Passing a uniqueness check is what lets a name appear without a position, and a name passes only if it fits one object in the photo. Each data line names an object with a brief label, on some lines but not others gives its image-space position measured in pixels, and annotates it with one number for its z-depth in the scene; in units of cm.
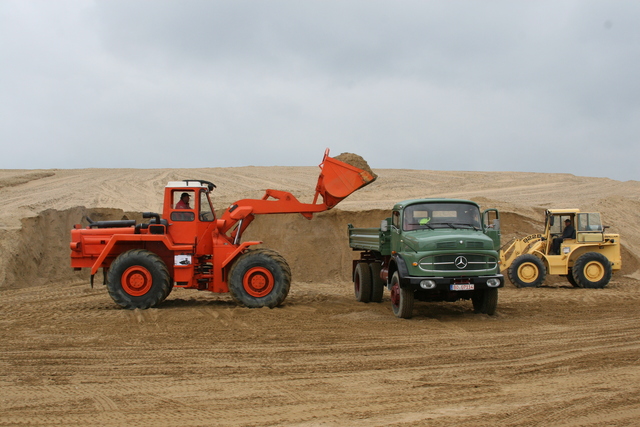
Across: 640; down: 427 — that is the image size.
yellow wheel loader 1642
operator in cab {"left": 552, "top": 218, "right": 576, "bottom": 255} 1686
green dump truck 1025
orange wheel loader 1182
